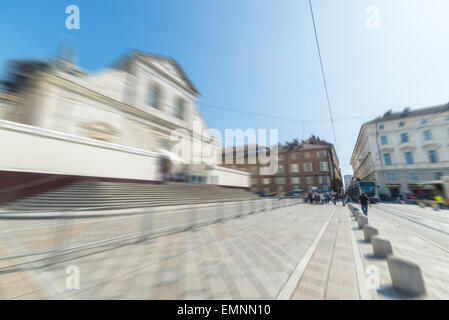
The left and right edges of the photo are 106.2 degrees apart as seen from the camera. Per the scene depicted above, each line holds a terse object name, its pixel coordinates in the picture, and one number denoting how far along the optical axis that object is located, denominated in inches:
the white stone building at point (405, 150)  913.8
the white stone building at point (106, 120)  445.4
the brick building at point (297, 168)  1462.8
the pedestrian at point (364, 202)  404.2
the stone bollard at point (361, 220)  234.1
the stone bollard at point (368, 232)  178.1
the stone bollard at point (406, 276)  84.9
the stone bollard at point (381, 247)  137.6
